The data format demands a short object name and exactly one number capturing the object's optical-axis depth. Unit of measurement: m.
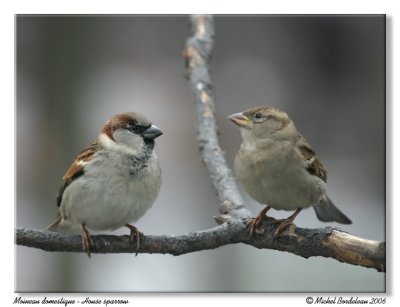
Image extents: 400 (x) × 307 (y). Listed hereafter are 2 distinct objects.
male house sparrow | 5.32
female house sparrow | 5.48
